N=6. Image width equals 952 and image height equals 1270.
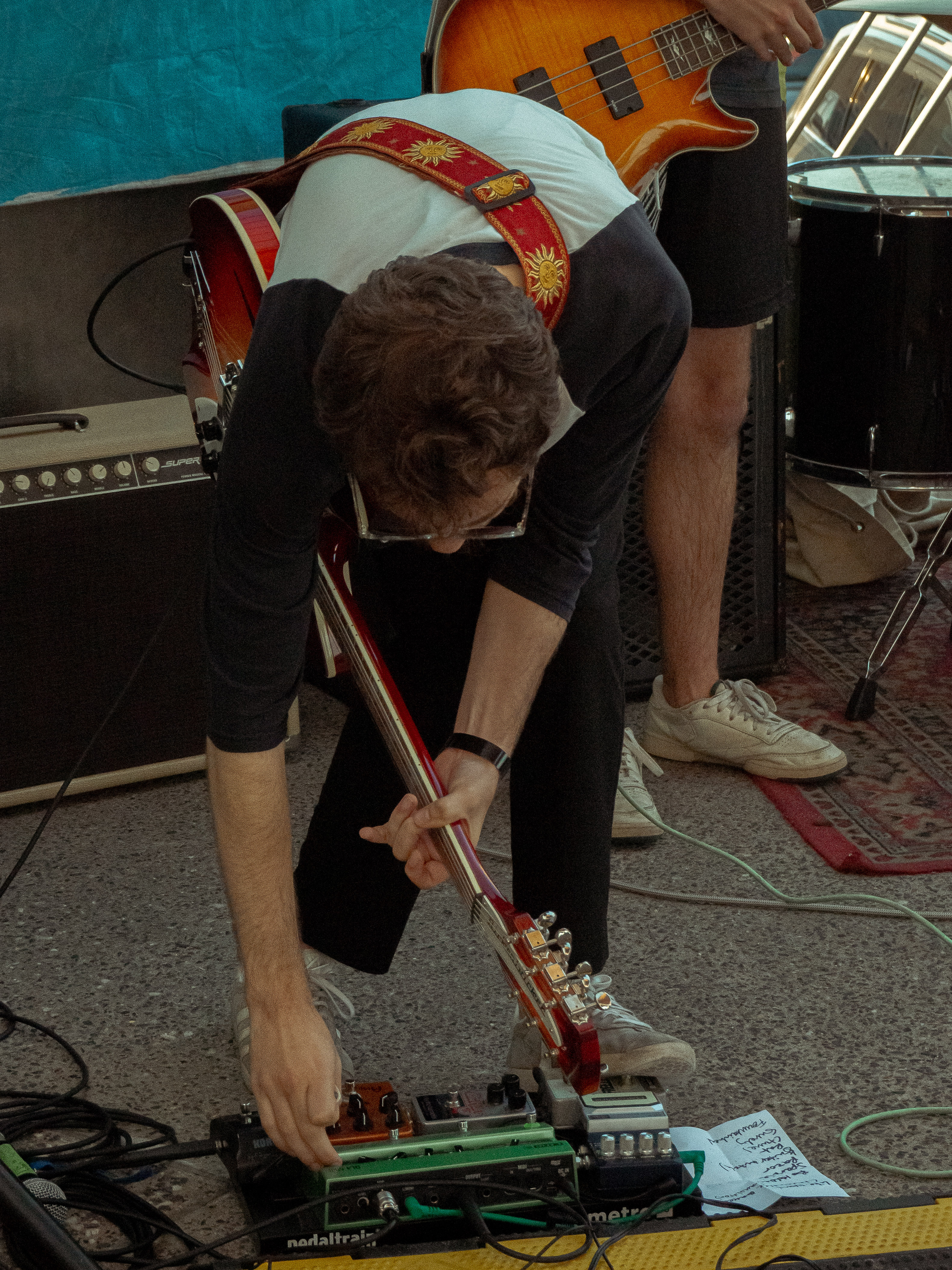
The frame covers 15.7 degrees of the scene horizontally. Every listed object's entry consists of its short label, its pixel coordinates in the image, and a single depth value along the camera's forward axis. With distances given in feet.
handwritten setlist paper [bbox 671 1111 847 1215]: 11.41
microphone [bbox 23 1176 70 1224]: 11.28
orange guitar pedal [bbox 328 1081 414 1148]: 11.10
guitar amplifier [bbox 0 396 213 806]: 13.46
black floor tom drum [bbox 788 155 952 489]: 14.11
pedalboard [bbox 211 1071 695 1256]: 11.00
